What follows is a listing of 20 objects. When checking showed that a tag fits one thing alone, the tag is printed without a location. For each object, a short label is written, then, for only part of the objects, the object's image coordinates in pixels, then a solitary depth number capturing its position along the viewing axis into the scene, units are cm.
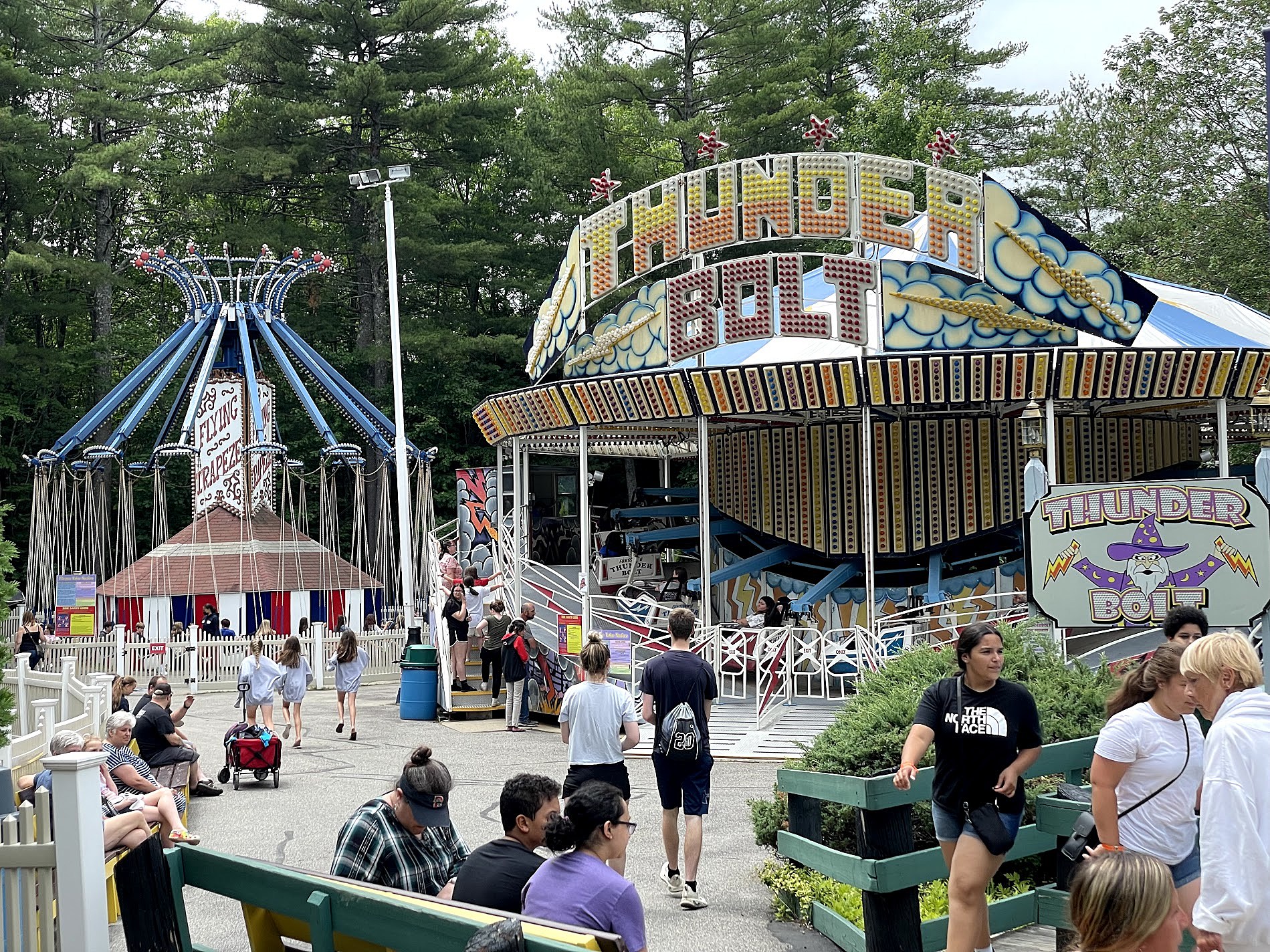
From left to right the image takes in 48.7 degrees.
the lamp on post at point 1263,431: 1316
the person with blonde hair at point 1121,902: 334
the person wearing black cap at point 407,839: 592
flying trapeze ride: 2950
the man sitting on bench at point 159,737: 1173
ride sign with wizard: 1262
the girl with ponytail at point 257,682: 1566
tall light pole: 2258
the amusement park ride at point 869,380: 1631
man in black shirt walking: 824
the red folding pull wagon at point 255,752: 1364
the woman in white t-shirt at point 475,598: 2134
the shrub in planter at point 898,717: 783
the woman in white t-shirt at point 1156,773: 511
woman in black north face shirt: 569
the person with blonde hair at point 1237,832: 408
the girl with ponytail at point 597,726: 827
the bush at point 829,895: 738
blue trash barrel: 1962
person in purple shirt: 487
